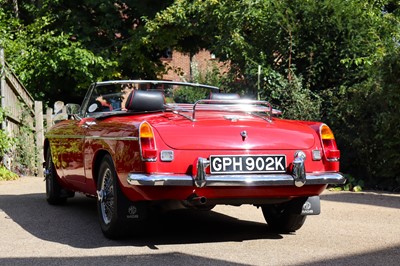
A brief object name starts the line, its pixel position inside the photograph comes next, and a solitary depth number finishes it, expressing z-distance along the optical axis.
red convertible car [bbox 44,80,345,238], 5.23
